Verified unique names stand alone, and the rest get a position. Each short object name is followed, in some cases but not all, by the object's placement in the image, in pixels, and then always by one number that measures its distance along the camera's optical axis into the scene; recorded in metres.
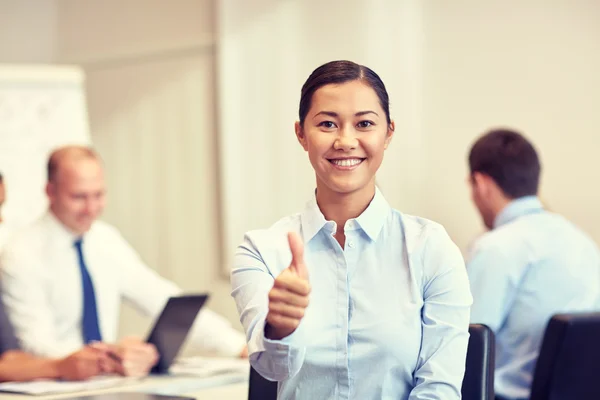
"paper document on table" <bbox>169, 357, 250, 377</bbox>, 2.69
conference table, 2.38
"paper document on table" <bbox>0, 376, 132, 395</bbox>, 2.41
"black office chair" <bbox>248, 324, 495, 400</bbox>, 1.59
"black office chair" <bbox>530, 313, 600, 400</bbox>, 2.37
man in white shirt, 3.04
